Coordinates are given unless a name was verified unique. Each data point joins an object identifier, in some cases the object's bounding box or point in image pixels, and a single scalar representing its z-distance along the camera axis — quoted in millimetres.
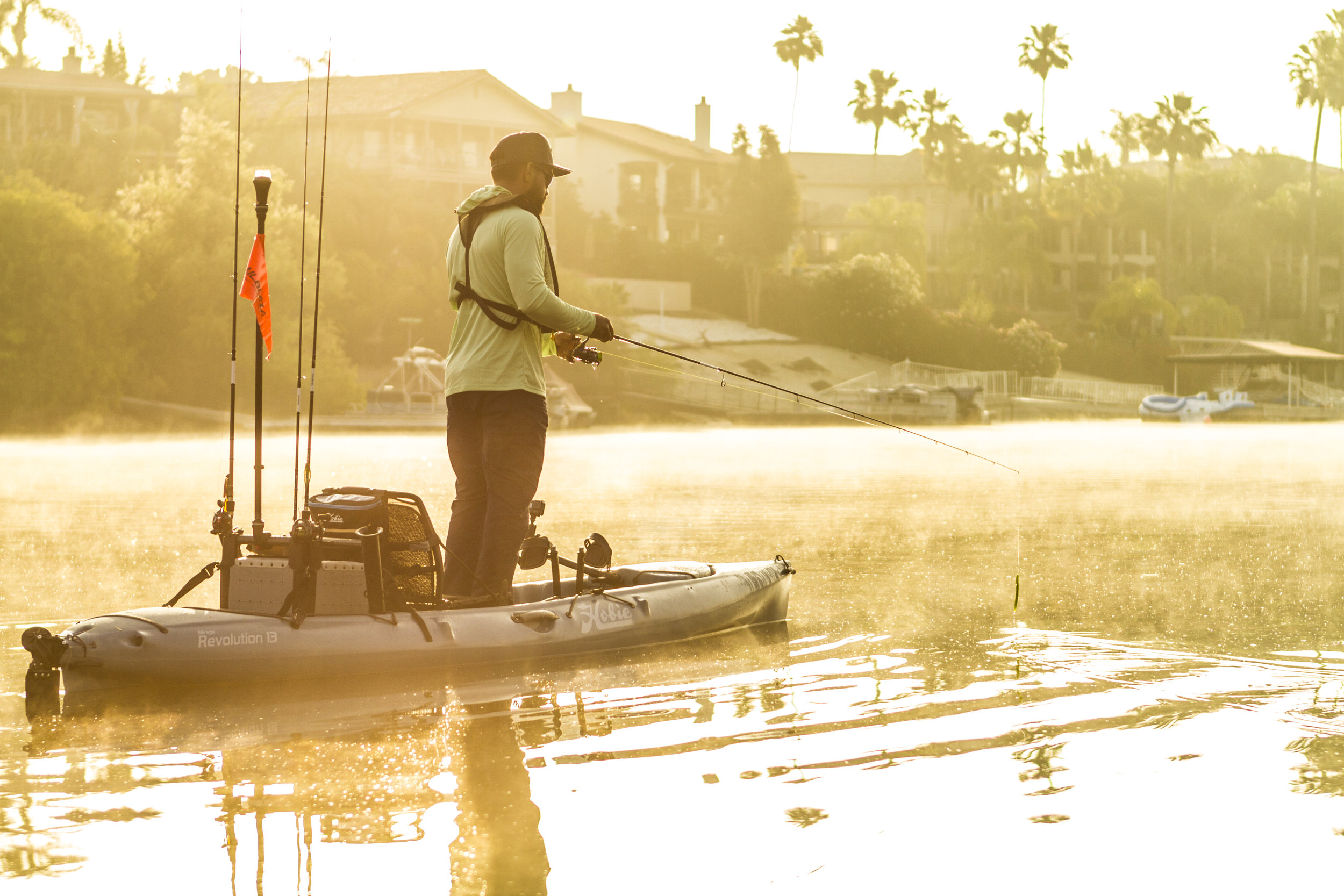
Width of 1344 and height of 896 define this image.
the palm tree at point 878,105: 77562
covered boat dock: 64812
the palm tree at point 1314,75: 80812
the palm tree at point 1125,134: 85875
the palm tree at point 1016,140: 79000
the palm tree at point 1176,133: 79562
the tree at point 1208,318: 75750
